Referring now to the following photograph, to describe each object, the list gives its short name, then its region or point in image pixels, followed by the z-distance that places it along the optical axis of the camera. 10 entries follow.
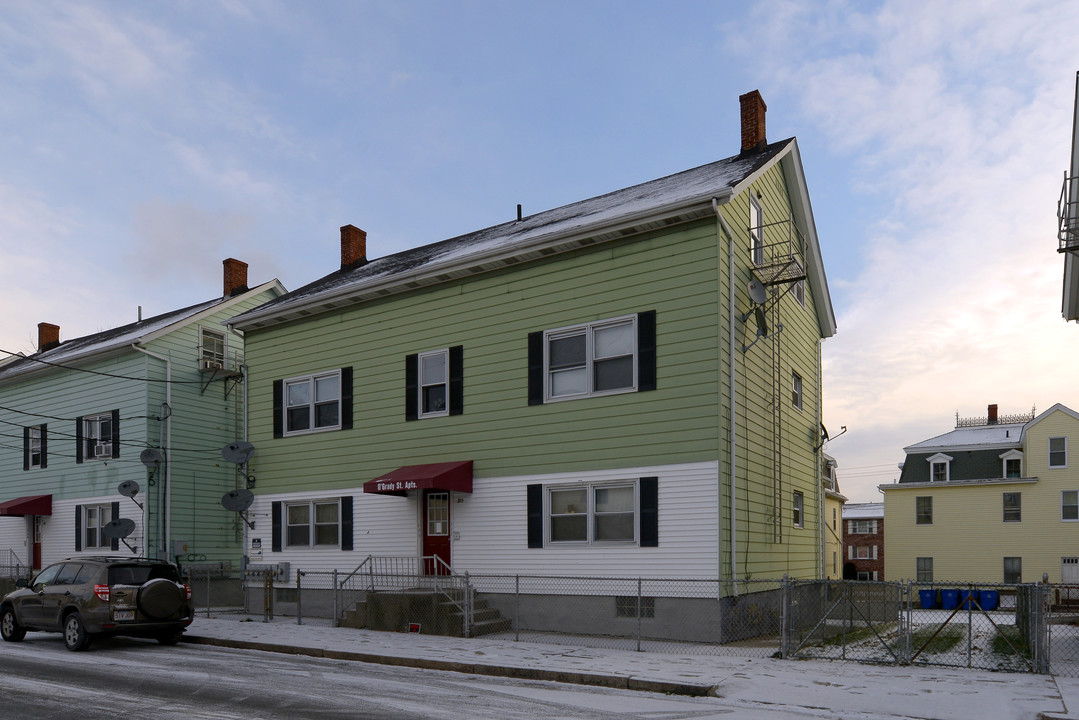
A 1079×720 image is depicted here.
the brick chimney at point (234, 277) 32.53
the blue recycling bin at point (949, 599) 30.77
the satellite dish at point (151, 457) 25.00
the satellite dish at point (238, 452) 21.64
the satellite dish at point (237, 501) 20.73
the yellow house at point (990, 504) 46.84
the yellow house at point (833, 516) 51.80
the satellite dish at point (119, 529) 23.44
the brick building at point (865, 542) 71.31
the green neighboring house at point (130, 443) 26.95
